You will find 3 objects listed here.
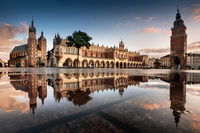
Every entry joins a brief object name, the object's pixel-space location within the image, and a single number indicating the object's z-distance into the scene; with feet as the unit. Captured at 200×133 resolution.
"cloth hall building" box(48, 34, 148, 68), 145.79
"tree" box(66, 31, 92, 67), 111.04
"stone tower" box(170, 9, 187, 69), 173.80
